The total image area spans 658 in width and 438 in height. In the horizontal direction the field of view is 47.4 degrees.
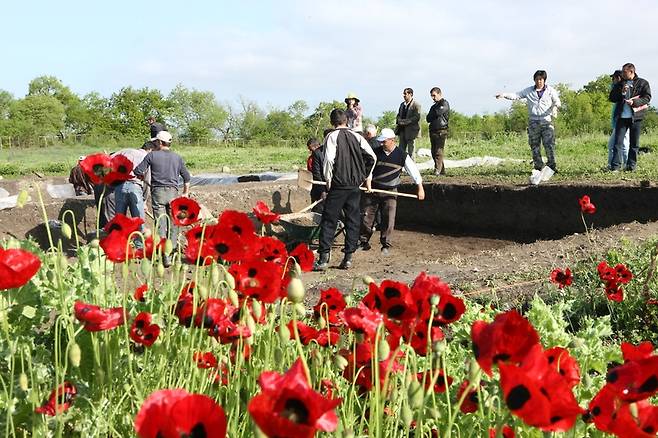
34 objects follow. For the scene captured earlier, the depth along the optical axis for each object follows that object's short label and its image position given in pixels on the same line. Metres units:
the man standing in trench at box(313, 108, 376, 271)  8.47
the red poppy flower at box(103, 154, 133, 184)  2.58
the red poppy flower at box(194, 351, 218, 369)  2.06
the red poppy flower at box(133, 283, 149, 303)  2.64
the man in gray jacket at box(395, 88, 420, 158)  14.60
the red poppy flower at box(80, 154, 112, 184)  2.61
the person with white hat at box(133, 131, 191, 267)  8.83
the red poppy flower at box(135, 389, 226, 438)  0.99
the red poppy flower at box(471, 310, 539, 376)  1.29
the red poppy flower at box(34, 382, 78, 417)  1.65
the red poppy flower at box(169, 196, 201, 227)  2.70
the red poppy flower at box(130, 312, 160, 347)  2.04
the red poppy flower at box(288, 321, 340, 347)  2.28
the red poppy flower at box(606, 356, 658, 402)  1.35
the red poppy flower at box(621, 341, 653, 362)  1.59
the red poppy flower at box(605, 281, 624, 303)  3.89
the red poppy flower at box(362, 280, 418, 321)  1.69
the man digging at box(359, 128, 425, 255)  9.84
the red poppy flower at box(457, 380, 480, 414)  1.92
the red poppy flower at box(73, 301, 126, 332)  1.74
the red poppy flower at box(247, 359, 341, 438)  0.96
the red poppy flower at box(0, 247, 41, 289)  1.56
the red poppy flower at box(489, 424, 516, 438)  1.77
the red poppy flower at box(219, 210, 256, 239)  2.06
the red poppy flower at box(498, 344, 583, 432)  1.13
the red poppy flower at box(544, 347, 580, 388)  1.62
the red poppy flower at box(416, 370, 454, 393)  2.02
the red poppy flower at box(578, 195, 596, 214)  5.88
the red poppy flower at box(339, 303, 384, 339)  1.71
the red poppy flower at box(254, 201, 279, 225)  3.43
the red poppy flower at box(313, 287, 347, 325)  2.40
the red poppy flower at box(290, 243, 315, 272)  2.76
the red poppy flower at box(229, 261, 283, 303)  2.01
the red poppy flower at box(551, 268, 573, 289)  4.04
